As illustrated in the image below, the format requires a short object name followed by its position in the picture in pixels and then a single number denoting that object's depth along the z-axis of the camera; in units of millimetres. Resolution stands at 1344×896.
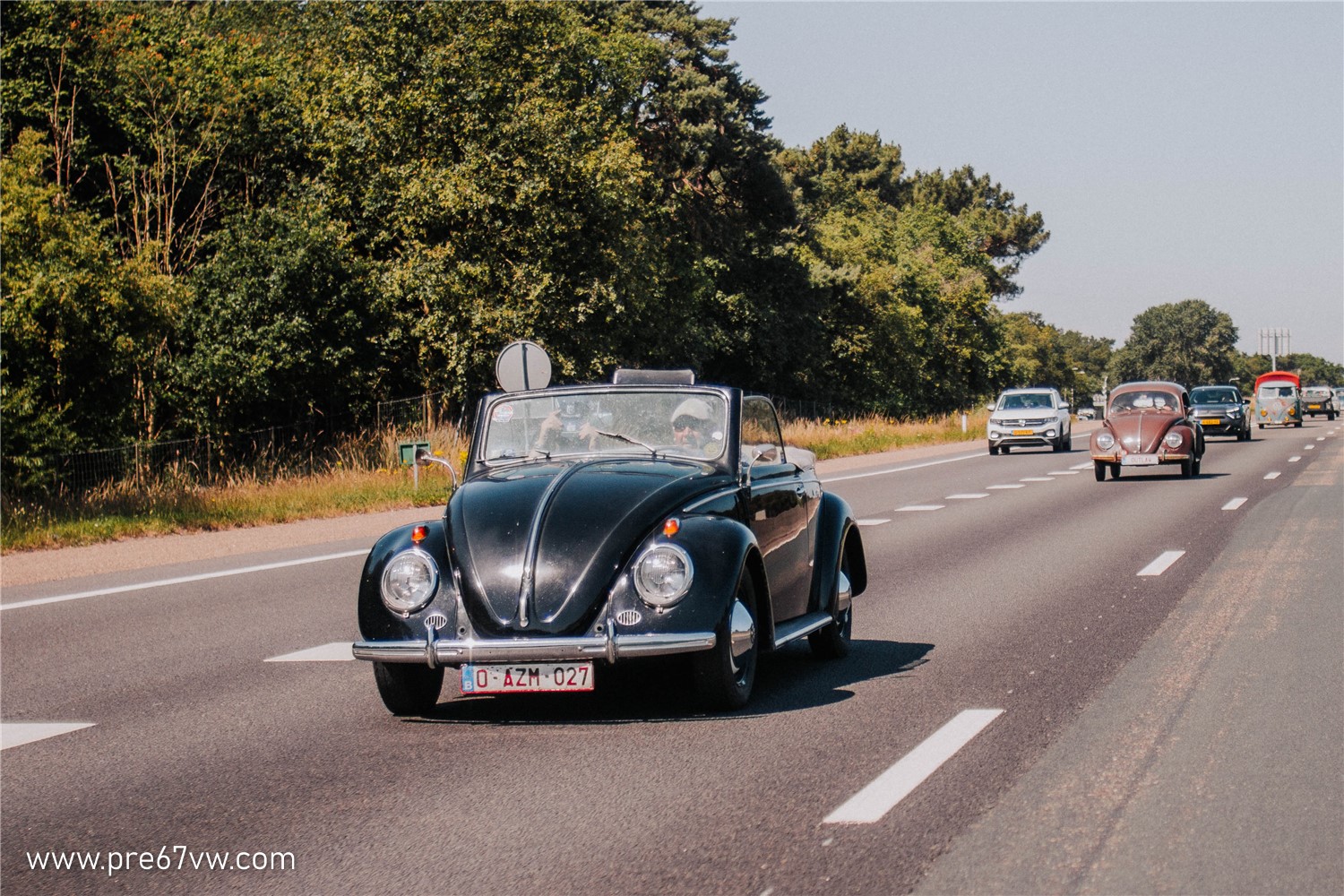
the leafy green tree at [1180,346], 193500
